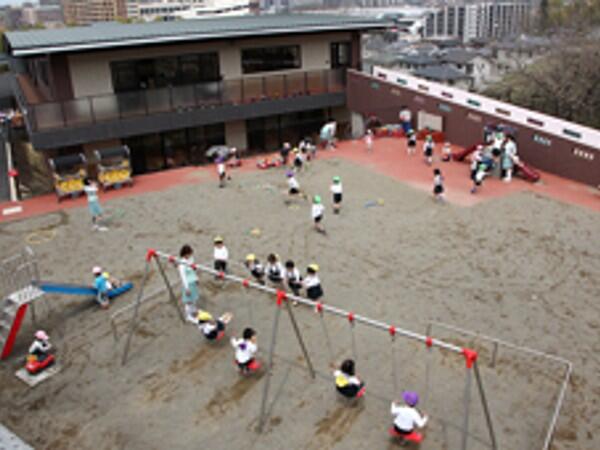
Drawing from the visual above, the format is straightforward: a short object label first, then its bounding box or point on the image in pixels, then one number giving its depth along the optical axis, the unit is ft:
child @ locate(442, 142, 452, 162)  67.90
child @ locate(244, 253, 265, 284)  38.01
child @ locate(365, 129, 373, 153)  72.90
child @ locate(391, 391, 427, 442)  24.07
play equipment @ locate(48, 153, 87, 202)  61.52
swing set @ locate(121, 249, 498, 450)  22.24
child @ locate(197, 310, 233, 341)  33.35
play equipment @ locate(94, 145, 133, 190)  64.08
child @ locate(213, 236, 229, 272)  38.63
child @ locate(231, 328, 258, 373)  29.71
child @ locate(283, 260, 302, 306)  36.10
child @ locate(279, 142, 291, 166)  68.18
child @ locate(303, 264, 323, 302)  35.22
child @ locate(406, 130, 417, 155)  69.75
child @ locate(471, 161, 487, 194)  56.59
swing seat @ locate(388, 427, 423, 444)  24.61
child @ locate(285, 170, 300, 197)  55.83
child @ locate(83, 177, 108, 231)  50.85
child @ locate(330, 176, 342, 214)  51.31
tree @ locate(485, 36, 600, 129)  93.66
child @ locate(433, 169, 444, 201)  53.93
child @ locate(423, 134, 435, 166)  65.62
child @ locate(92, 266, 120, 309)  38.81
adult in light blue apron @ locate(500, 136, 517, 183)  59.11
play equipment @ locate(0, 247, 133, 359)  33.94
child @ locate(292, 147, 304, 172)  64.90
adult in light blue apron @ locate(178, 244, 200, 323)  34.73
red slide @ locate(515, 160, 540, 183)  59.77
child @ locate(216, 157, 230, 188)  61.93
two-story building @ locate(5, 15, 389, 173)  66.64
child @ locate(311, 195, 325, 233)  47.91
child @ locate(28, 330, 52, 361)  32.40
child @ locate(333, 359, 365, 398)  26.45
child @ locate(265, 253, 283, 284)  37.01
